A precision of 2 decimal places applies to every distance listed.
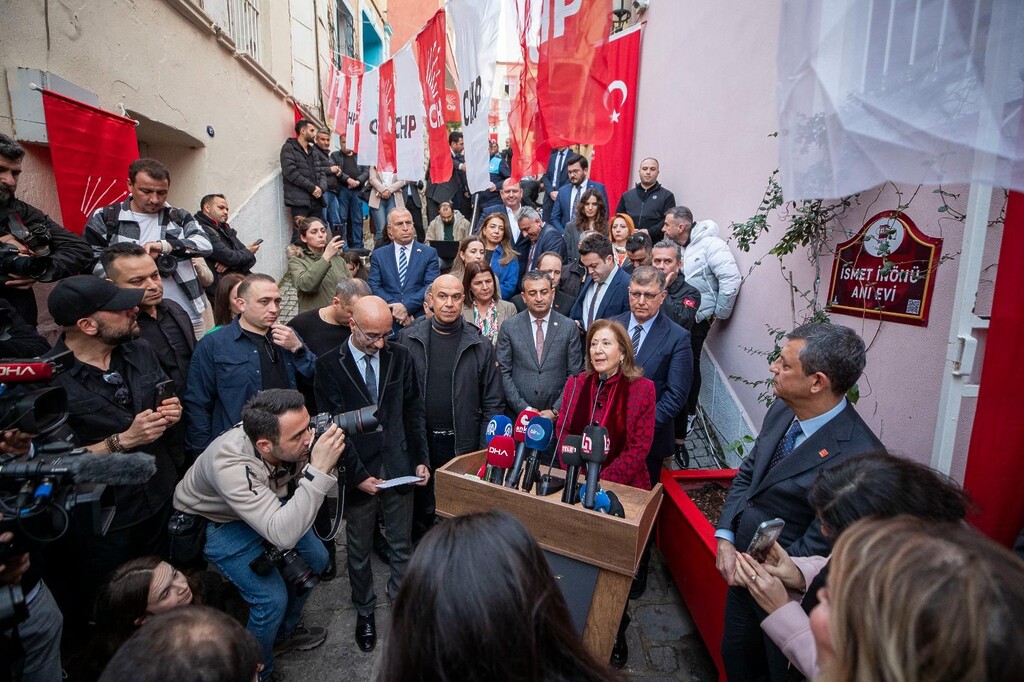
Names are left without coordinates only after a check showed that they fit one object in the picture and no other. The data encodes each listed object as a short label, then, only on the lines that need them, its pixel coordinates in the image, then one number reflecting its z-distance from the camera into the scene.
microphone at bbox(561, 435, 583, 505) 2.28
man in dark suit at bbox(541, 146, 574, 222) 8.39
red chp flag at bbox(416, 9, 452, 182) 5.46
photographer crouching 2.44
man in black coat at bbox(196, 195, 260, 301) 4.47
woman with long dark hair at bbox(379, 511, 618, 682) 1.04
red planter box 2.69
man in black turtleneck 3.61
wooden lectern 2.06
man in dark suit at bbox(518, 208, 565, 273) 5.86
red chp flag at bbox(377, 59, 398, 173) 6.51
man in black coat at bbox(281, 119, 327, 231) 8.74
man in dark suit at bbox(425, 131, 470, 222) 9.09
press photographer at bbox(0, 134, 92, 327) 2.76
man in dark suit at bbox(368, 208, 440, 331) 5.26
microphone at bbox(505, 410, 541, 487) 2.41
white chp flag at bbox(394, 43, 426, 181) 5.88
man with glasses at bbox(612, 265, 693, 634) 3.61
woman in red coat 3.07
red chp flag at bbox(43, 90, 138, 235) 3.81
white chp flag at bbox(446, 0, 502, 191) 4.71
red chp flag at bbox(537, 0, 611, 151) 4.38
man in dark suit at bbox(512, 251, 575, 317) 4.85
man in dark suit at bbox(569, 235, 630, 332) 4.61
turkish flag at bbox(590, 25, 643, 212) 7.98
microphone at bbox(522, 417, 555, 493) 2.37
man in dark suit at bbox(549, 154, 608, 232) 7.24
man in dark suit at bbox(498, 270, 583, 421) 3.91
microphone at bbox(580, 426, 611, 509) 2.23
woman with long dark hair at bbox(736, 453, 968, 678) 1.49
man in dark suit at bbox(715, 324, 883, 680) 2.09
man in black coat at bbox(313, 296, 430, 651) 3.10
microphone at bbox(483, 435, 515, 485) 2.45
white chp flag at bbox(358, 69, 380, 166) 6.98
